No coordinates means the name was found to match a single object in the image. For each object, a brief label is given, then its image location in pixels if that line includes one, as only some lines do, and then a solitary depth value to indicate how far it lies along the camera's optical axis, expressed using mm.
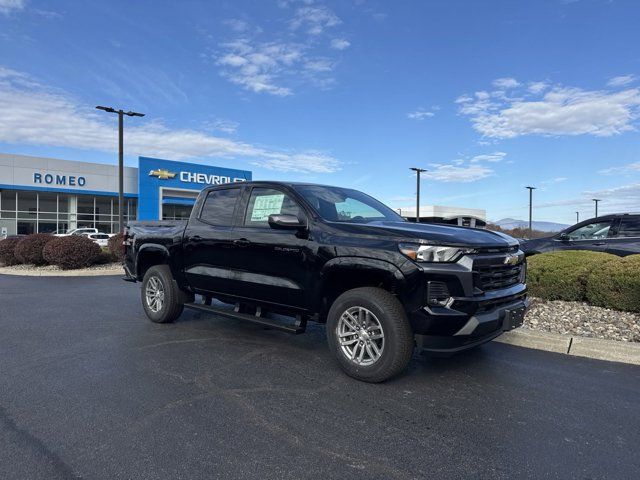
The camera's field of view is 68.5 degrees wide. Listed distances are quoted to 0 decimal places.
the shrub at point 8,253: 16422
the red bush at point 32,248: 15367
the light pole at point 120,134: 19234
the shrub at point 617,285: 6613
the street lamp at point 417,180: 37922
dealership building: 35875
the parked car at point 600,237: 9250
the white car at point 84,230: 33869
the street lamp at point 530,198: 51022
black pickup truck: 3969
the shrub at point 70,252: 14414
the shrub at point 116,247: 15418
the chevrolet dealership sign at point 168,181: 39312
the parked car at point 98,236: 30625
